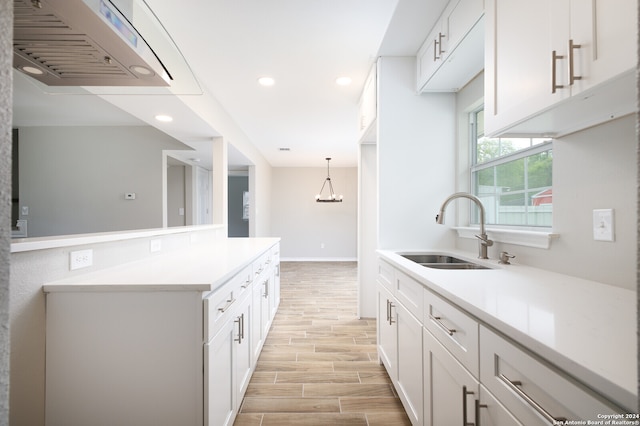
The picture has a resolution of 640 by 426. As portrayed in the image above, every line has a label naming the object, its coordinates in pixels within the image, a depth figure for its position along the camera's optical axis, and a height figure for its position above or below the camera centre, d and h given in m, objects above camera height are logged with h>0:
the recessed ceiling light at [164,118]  2.95 +0.97
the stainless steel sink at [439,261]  1.82 -0.32
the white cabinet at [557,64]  0.76 +0.47
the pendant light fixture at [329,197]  7.30 +0.44
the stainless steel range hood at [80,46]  0.90 +0.60
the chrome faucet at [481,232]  1.71 -0.11
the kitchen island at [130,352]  1.16 -0.56
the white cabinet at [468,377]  0.61 -0.47
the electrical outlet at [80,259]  1.34 -0.22
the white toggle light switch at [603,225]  1.08 -0.04
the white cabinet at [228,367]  1.21 -0.77
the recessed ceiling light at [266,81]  2.79 +1.28
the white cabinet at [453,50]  1.52 +0.96
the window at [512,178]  1.61 +0.23
